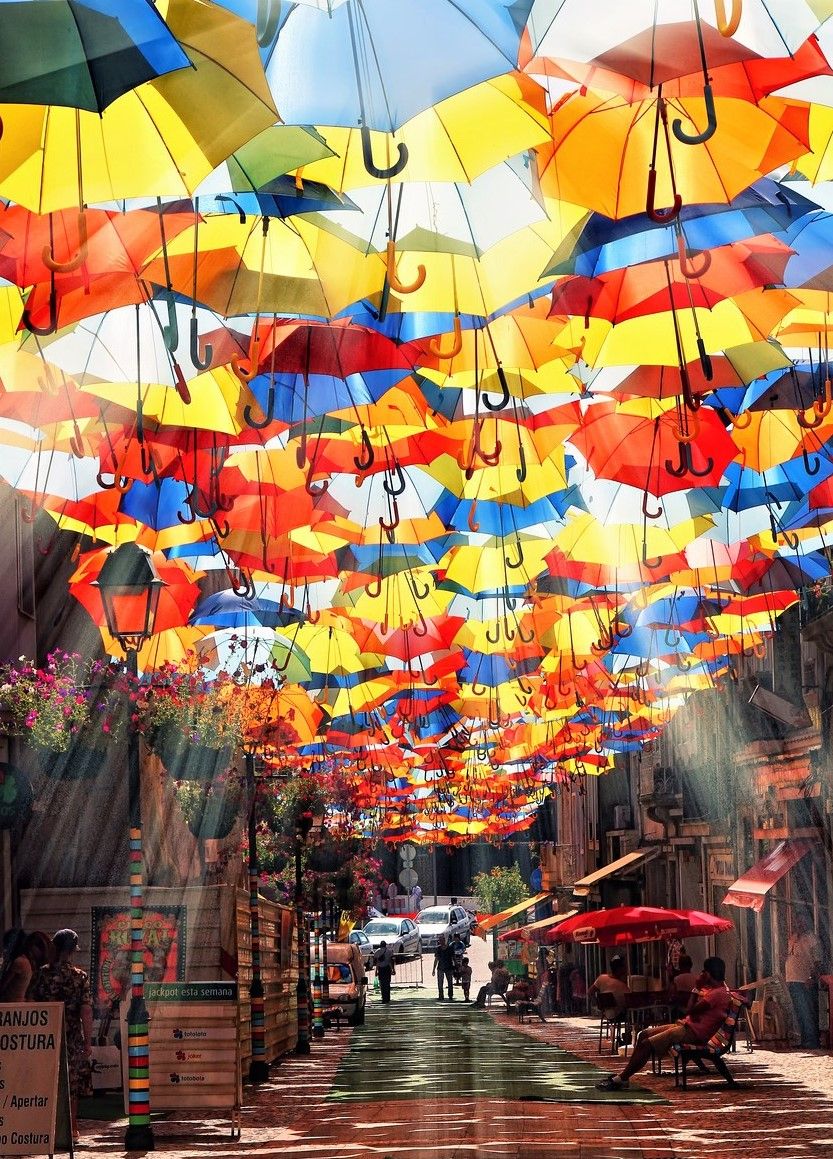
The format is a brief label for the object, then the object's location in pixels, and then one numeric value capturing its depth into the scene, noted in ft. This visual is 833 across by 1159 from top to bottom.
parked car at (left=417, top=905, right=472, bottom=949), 236.22
